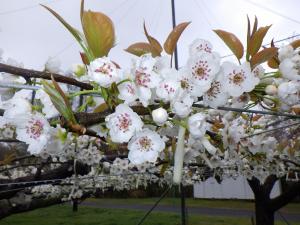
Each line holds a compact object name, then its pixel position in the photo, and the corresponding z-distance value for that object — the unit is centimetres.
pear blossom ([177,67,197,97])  53
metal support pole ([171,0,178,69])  300
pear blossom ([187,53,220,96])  53
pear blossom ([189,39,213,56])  55
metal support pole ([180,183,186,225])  192
